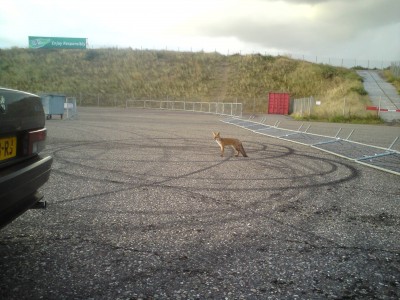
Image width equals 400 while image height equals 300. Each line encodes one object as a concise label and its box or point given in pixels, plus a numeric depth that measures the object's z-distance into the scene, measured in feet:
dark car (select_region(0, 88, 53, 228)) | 9.30
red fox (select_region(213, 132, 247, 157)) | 31.58
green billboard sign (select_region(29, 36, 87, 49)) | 198.80
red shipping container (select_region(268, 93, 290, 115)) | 148.15
